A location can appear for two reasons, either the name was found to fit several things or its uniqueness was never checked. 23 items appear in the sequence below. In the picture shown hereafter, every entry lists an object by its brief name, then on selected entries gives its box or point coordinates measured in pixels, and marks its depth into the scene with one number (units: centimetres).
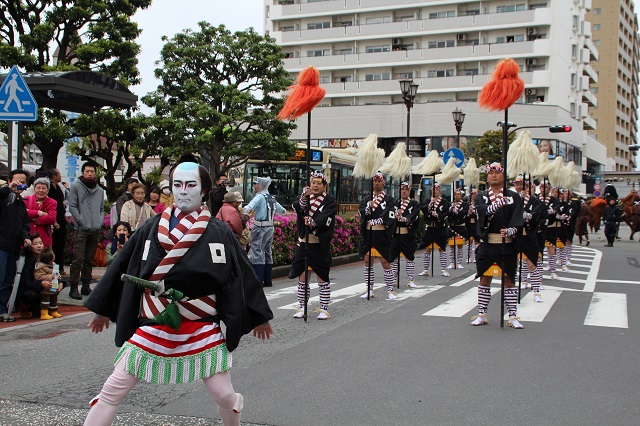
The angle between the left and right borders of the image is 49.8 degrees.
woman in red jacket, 926
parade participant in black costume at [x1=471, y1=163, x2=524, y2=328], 875
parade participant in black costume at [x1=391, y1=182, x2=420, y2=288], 1270
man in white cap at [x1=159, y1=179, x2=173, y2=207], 1052
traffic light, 2712
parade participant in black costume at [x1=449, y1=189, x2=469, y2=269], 1692
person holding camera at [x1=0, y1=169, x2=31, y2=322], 847
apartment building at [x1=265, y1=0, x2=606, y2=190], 5622
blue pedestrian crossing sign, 833
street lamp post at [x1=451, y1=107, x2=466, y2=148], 2471
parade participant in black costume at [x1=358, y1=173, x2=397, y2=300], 1154
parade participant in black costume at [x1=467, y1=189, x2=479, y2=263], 1694
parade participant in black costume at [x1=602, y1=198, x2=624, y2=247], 2869
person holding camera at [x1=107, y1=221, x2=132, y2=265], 966
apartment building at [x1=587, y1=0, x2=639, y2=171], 9362
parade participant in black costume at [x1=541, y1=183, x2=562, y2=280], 1510
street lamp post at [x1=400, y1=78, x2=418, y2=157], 2121
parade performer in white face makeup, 378
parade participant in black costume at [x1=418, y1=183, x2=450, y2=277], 1563
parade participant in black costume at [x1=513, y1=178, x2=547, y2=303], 1129
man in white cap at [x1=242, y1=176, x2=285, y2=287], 1258
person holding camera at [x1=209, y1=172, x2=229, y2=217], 1234
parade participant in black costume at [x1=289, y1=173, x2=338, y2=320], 934
